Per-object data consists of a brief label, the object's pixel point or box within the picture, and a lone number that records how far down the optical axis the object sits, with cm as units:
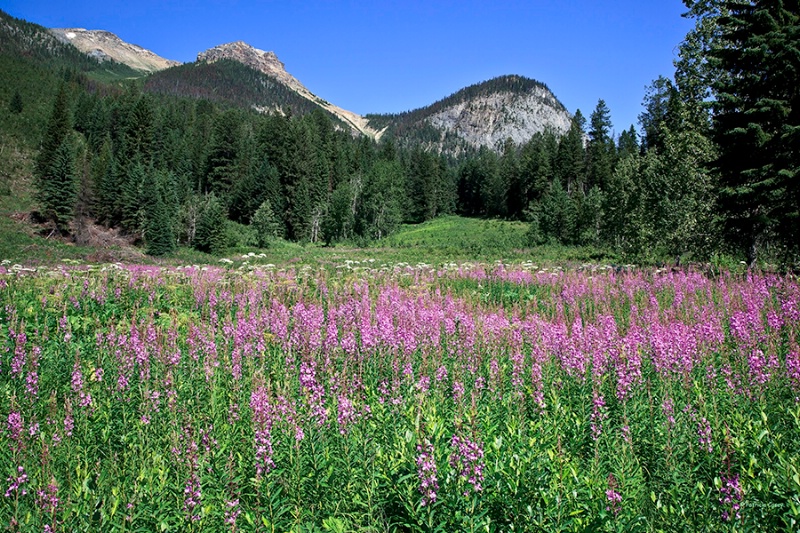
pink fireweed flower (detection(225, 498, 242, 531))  246
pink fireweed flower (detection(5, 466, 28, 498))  267
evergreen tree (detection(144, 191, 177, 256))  4022
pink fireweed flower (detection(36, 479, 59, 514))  238
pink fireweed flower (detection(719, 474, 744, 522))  250
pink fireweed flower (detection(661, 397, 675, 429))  379
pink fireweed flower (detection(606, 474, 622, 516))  246
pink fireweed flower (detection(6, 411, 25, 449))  331
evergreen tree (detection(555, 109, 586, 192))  7825
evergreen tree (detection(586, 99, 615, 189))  7225
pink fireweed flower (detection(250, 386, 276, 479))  300
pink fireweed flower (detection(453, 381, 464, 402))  361
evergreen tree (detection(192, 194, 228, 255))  4422
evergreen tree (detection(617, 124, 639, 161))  7661
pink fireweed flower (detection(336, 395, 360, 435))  352
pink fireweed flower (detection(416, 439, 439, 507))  262
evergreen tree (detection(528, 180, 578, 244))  4959
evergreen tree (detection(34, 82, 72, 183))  5534
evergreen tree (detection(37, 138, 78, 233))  4469
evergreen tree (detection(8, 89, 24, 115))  8431
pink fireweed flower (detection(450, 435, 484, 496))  270
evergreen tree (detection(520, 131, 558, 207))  7912
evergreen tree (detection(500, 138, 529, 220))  8538
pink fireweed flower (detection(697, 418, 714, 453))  346
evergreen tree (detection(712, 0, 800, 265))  1492
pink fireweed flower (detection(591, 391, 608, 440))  369
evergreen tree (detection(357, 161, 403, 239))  7000
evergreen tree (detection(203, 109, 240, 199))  7662
